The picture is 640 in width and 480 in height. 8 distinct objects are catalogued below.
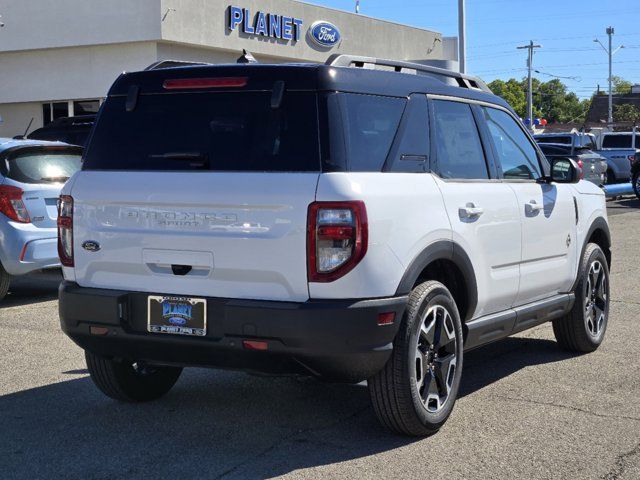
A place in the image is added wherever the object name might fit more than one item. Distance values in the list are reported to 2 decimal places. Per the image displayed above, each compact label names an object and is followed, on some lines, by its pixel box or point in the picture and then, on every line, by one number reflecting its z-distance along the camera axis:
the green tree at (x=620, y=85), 145.75
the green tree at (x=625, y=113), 103.30
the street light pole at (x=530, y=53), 87.88
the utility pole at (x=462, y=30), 26.00
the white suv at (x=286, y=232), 4.82
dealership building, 30.05
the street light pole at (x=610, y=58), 87.65
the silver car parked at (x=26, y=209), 9.76
